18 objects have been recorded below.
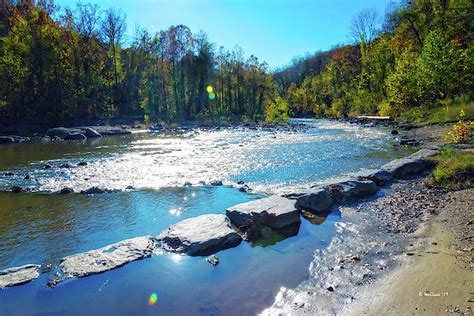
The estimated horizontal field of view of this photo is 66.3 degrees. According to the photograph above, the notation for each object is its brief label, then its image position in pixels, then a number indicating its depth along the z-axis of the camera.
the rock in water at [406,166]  12.40
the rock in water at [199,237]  6.90
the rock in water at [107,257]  6.15
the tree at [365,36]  69.50
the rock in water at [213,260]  6.35
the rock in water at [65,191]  12.12
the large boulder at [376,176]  11.53
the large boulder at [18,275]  5.78
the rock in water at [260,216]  7.81
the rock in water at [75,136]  33.63
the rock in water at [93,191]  12.03
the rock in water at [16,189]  12.50
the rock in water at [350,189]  9.95
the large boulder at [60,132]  34.84
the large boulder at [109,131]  38.00
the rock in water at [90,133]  35.59
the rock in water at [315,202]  9.12
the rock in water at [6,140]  31.58
